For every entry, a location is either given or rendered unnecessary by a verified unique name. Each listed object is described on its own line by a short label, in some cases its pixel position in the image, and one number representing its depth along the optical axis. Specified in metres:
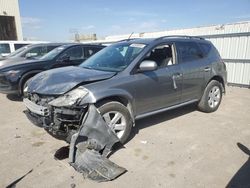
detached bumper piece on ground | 3.18
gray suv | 3.53
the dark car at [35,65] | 6.60
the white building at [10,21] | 22.29
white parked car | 12.95
